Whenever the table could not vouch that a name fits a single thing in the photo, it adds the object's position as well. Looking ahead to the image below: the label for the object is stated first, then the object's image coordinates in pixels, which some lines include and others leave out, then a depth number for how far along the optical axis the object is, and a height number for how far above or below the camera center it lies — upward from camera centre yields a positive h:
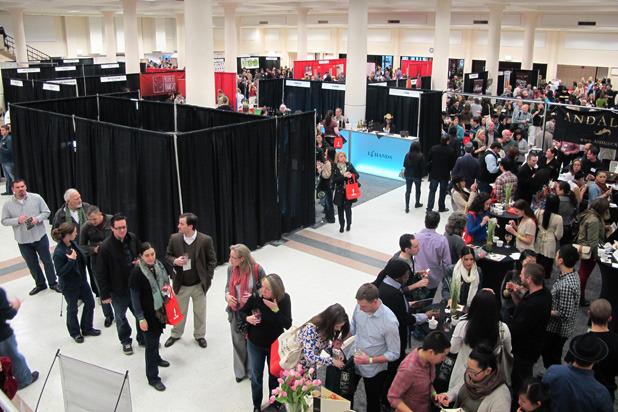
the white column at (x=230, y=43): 20.83 +1.38
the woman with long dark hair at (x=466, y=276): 4.70 -1.67
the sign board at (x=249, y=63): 23.70 +0.70
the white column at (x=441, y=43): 14.08 +1.00
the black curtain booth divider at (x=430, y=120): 11.65 -0.83
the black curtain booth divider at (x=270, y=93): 15.55 -0.39
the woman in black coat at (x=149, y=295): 4.45 -1.76
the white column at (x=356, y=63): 12.02 +0.39
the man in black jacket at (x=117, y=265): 4.87 -1.67
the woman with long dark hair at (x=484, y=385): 3.21 -1.80
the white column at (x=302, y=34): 21.86 +1.83
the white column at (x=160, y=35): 33.78 +2.69
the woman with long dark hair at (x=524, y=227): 5.80 -1.53
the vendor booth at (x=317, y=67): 19.56 +0.49
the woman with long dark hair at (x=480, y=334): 3.65 -1.70
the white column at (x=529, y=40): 21.19 +1.67
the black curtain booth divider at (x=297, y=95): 15.03 -0.43
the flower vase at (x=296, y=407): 3.20 -1.90
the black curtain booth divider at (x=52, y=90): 12.88 -0.32
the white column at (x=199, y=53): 9.81 +0.47
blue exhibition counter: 11.59 -1.53
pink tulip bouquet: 3.16 -1.79
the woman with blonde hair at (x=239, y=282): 4.41 -1.66
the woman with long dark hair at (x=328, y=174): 8.18 -1.39
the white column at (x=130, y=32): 17.45 +1.46
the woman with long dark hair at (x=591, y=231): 5.91 -1.60
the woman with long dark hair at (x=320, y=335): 3.63 -1.69
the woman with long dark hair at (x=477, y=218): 6.09 -1.51
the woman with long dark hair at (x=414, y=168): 8.86 -1.42
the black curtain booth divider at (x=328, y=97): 14.10 -0.43
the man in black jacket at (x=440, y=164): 8.82 -1.34
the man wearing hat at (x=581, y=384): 3.21 -1.78
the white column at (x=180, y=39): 25.92 +1.89
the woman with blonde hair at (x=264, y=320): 3.97 -1.76
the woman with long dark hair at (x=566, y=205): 6.49 -1.46
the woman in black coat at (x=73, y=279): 5.07 -1.90
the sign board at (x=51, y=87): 12.53 -0.24
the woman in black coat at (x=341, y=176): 8.03 -1.40
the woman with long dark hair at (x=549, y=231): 5.93 -1.61
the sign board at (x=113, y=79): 14.80 -0.04
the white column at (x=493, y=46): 18.66 +1.24
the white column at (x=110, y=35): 24.38 +1.91
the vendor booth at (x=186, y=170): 6.72 -1.25
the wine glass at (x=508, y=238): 6.07 -1.71
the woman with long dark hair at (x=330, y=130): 11.48 -1.04
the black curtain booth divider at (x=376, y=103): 13.22 -0.55
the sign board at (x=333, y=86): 13.64 -0.15
